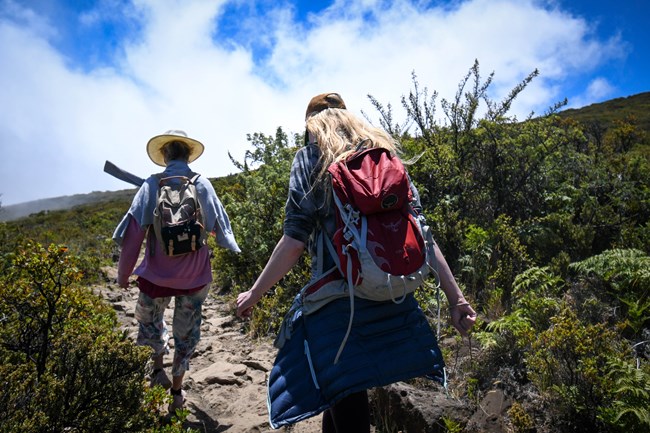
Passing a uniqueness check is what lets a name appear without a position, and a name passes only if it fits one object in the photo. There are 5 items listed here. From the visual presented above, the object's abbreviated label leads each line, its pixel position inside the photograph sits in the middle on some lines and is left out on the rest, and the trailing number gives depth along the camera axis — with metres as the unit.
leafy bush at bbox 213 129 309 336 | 6.37
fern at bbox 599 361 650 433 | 2.32
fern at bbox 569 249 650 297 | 3.84
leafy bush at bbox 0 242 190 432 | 2.14
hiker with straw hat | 3.06
